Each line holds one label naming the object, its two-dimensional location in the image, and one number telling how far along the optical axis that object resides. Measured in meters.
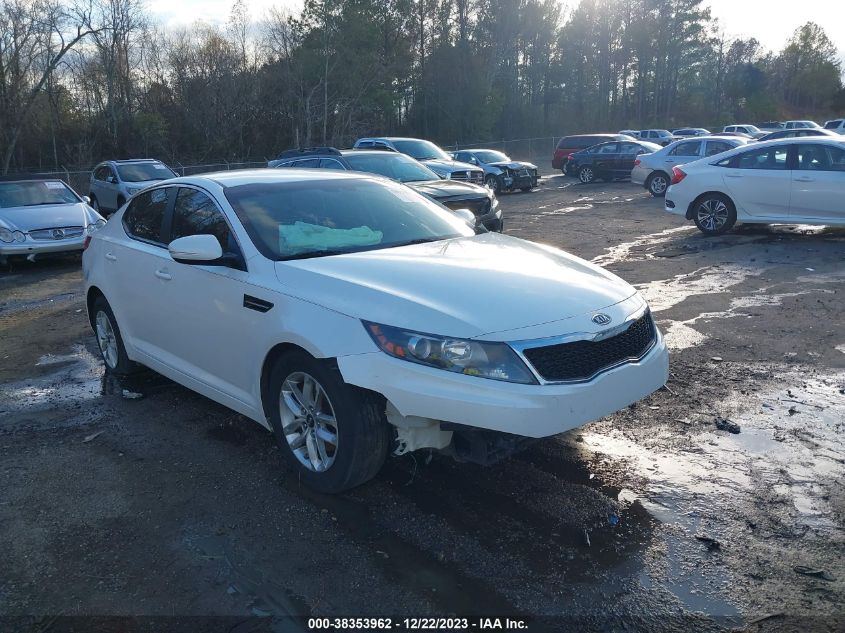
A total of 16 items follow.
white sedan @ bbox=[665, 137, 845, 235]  11.62
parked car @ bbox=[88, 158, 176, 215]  19.17
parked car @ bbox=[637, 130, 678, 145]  37.66
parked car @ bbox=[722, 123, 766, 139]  38.38
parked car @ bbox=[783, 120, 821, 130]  37.98
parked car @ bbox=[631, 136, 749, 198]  21.09
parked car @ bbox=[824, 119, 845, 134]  36.68
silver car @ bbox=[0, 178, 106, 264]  12.87
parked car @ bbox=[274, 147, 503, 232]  11.54
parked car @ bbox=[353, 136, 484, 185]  17.77
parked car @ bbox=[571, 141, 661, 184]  27.53
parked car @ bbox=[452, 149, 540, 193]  25.61
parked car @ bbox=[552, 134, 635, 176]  31.97
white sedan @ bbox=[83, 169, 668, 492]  3.55
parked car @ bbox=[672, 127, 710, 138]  38.75
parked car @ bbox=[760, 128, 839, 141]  27.62
